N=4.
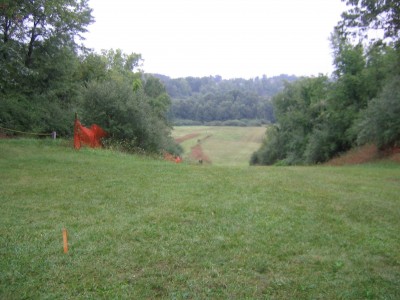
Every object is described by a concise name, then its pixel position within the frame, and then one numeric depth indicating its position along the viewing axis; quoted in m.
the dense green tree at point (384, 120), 19.44
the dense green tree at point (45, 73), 21.28
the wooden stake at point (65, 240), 5.02
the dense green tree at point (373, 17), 10.09
